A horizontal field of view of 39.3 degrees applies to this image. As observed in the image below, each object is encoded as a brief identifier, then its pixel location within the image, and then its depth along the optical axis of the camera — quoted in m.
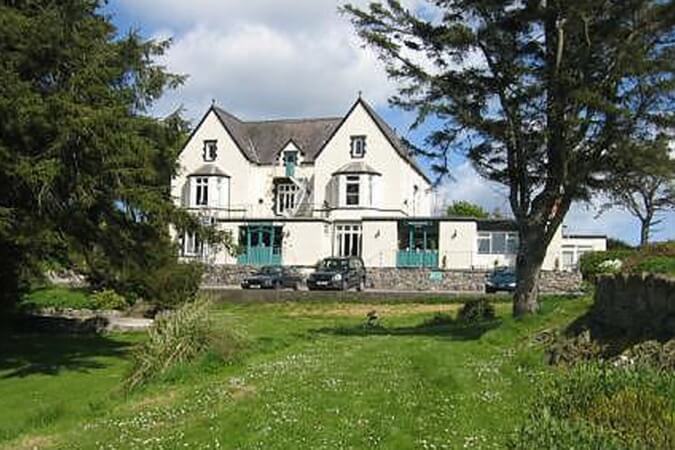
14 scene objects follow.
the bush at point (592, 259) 49.91
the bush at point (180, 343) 16.92
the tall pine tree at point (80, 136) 20.27
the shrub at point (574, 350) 14.57
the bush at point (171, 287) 36.06
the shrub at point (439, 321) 28.28
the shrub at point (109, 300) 36.81
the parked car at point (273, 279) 55.31
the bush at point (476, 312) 27.83
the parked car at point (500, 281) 51.66
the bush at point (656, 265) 15.03
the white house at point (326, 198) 63.72
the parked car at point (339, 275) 53.06
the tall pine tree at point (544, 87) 20.92
